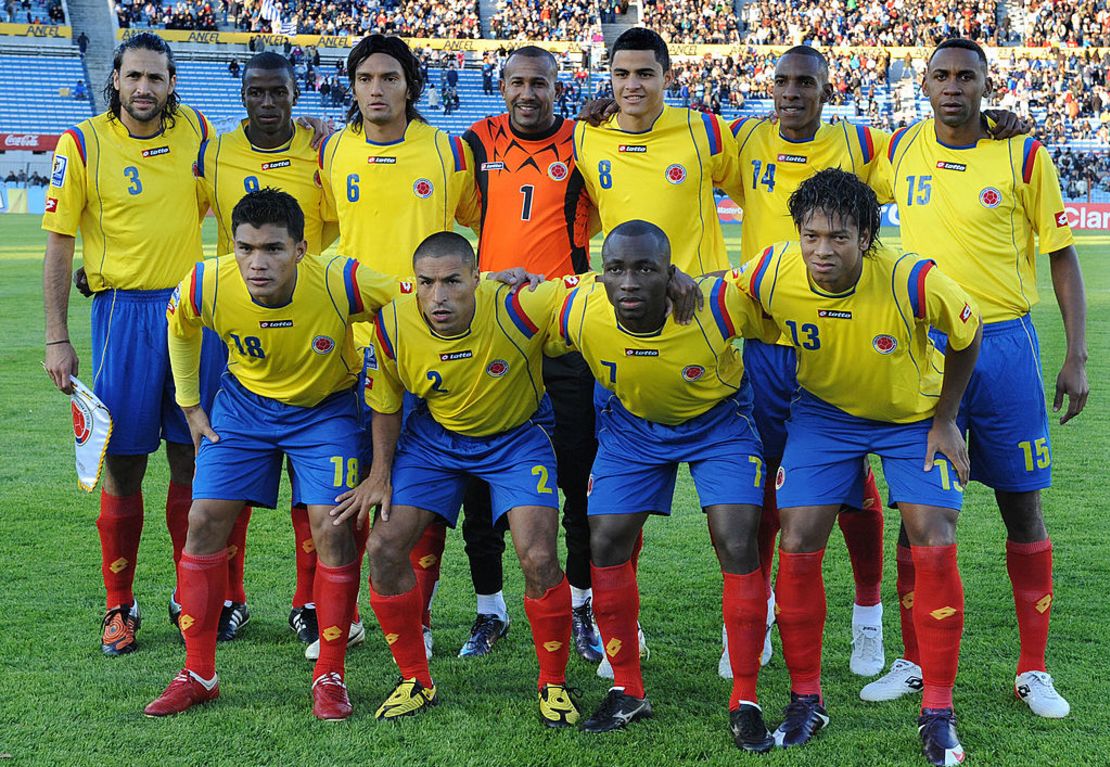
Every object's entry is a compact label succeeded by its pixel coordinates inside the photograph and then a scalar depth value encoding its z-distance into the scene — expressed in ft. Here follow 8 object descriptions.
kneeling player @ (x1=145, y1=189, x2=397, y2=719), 13.94
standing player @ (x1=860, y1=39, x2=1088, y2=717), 13.78
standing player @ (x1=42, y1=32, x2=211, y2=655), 16.01
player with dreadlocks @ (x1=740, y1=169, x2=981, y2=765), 12.61
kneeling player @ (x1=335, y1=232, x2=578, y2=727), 13.65
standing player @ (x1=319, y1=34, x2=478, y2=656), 15.81
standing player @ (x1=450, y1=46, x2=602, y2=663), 16.10
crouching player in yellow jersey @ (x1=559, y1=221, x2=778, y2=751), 13.11
